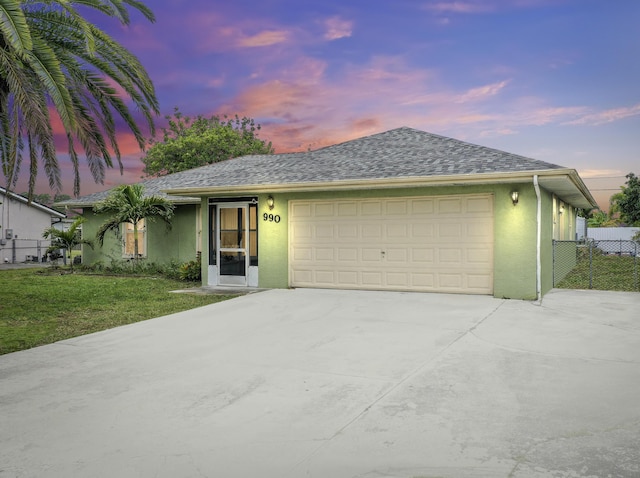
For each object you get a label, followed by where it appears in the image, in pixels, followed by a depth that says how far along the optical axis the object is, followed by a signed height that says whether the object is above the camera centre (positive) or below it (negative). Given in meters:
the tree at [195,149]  38.12 +7.20
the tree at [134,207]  16.30 +1.11
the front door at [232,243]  13.16 -0.13
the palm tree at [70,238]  18.50 +0.06
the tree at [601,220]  45.59 +1.60
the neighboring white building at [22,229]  27.02 +0.64
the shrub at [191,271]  15.31 -1.04
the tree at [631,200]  34.22 +2.56
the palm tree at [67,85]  6.82 +2.58
